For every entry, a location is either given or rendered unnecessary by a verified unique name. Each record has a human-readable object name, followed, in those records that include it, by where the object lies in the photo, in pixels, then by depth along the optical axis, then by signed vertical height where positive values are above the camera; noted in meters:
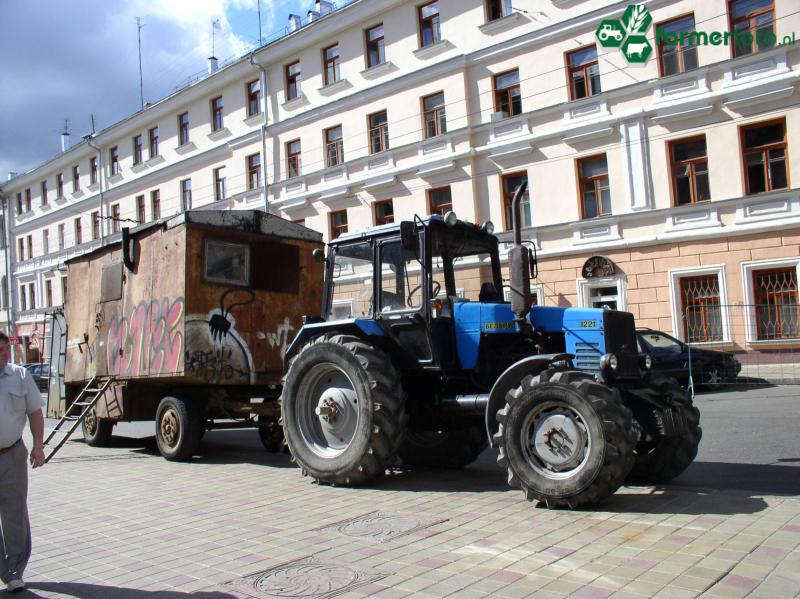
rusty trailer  9.59 +0.43
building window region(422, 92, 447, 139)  23.61 +7.06
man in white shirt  4.61 -0.65
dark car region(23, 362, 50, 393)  29.76 -0.66
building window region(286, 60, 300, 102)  28.17 +10.13
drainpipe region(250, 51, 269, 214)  28.81 +8.65
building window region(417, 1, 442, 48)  23.97 +10.19
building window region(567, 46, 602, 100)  20.58 +7.07
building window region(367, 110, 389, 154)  25.16 +7.06
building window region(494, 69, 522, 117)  22.17 +7.11
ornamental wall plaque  20.19 +1.47
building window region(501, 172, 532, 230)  22.12 +4.03
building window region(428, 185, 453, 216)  23.77 +4.29
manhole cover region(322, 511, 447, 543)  5.50 -1.50
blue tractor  5.86 -0.47
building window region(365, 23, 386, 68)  25.45 +10.15
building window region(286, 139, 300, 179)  28.23 +7.10
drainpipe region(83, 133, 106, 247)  38.50 +10.49
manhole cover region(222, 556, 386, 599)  4.29 -1.47
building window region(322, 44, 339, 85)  26.81 +10.17
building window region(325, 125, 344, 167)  26.70 +7.06
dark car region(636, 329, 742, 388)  15.02 -1.00
